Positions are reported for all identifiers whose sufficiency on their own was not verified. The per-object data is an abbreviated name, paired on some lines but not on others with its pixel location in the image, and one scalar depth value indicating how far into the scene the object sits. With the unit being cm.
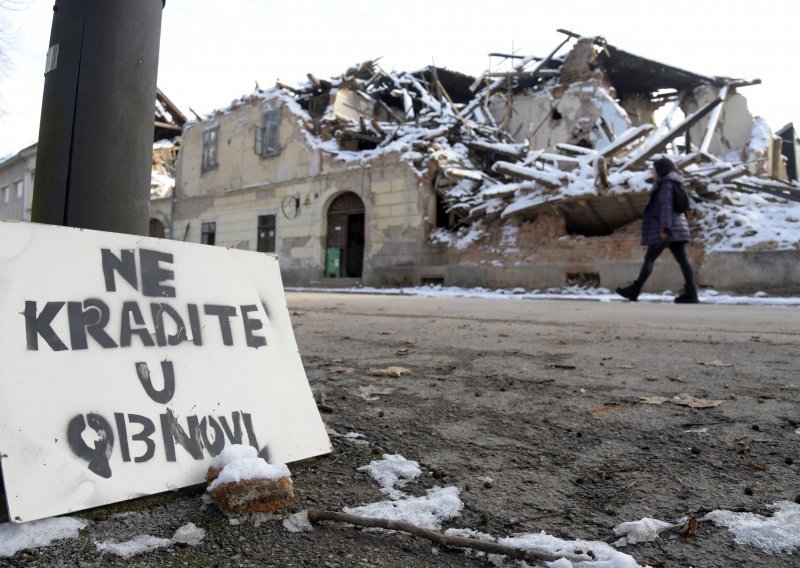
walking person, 658
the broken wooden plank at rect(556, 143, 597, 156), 1330
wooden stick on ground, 80
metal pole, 142
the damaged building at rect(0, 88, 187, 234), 2189
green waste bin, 1695
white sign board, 89
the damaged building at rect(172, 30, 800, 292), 1096
